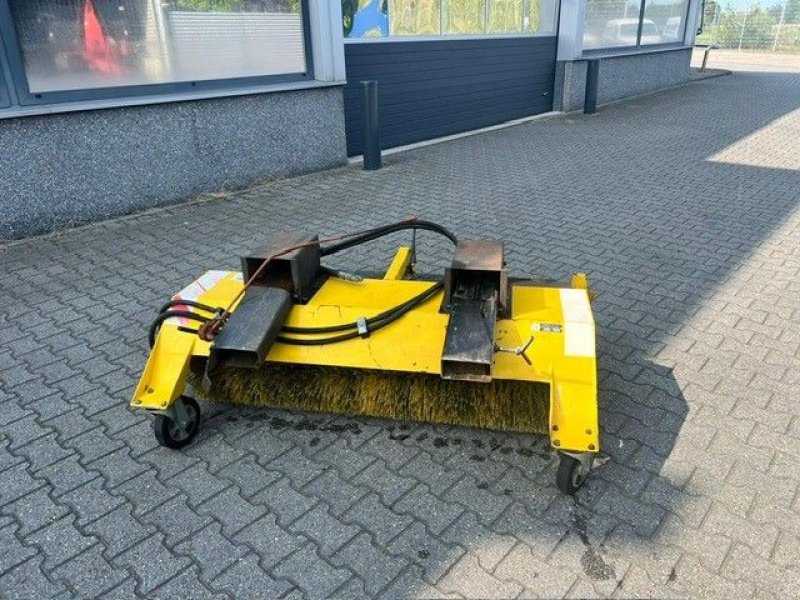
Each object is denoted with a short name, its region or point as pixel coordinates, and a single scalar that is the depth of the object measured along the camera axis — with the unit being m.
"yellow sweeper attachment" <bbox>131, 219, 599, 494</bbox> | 2.67
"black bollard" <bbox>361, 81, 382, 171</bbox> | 7.88
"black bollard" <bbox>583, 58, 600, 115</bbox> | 12.11
